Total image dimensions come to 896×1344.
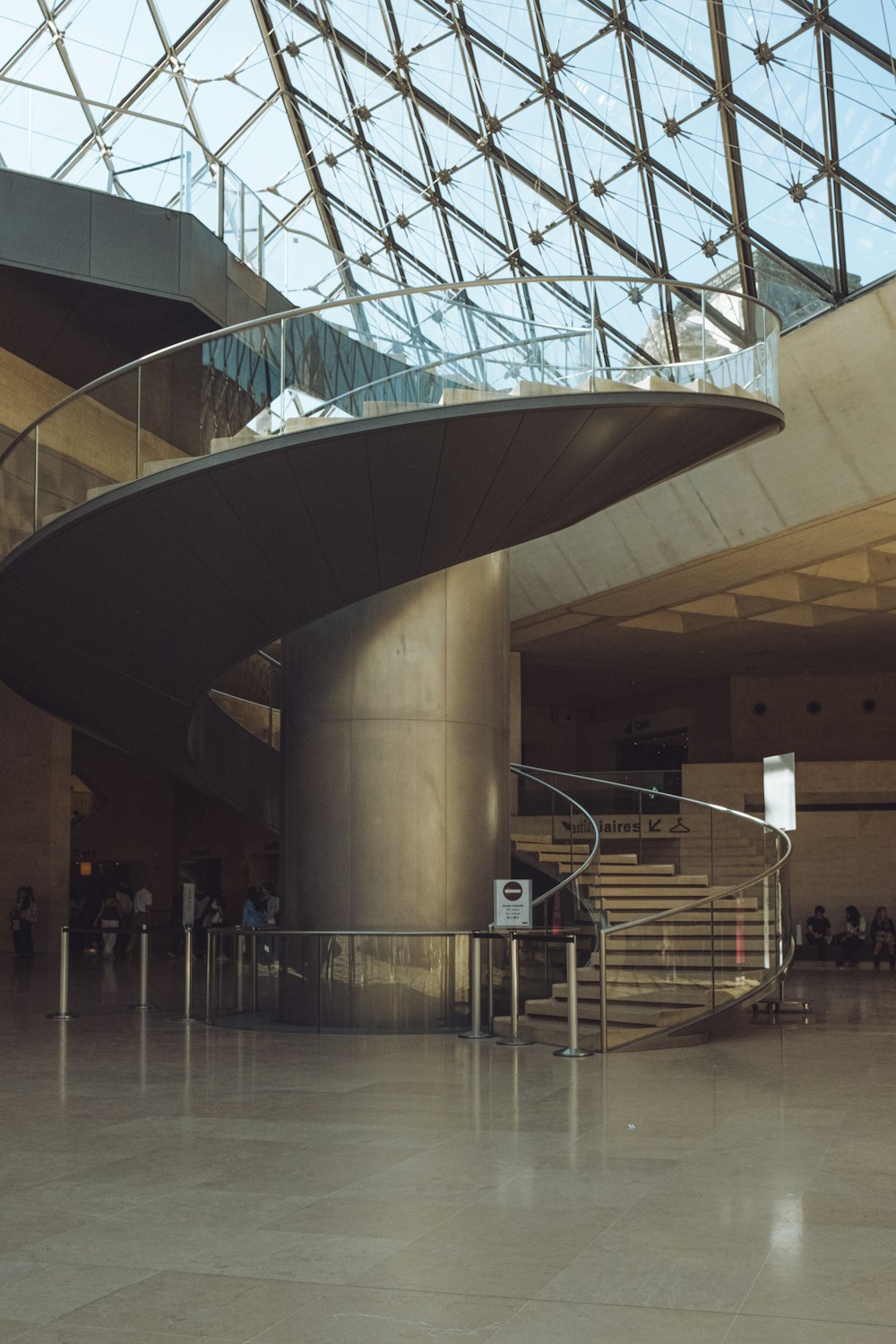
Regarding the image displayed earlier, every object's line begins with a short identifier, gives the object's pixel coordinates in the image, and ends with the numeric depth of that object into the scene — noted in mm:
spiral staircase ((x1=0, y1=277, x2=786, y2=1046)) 10664
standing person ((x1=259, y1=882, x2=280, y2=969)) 25844
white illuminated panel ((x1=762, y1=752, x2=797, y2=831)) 18375
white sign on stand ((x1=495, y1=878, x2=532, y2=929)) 11797
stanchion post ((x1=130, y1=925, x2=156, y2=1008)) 14782
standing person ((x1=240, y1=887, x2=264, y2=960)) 24125
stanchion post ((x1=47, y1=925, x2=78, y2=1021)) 13898
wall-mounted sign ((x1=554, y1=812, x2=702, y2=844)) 21078
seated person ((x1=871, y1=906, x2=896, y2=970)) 24812
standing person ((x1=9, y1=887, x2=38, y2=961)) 25125
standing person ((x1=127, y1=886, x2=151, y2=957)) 27788
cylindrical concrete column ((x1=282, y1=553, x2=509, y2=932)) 12953
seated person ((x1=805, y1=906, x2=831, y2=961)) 25312
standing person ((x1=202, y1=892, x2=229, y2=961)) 27328
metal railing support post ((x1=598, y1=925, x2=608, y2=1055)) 11211
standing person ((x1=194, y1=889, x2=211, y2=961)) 27203
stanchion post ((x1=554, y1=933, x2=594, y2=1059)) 10969
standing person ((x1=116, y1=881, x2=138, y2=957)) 28047
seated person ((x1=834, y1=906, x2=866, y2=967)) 25359
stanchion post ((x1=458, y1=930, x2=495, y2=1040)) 12141
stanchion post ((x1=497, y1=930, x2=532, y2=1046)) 11672
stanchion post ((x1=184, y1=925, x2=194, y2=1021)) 13852
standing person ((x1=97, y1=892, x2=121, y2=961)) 27156
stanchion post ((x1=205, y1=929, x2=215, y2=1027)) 13609
